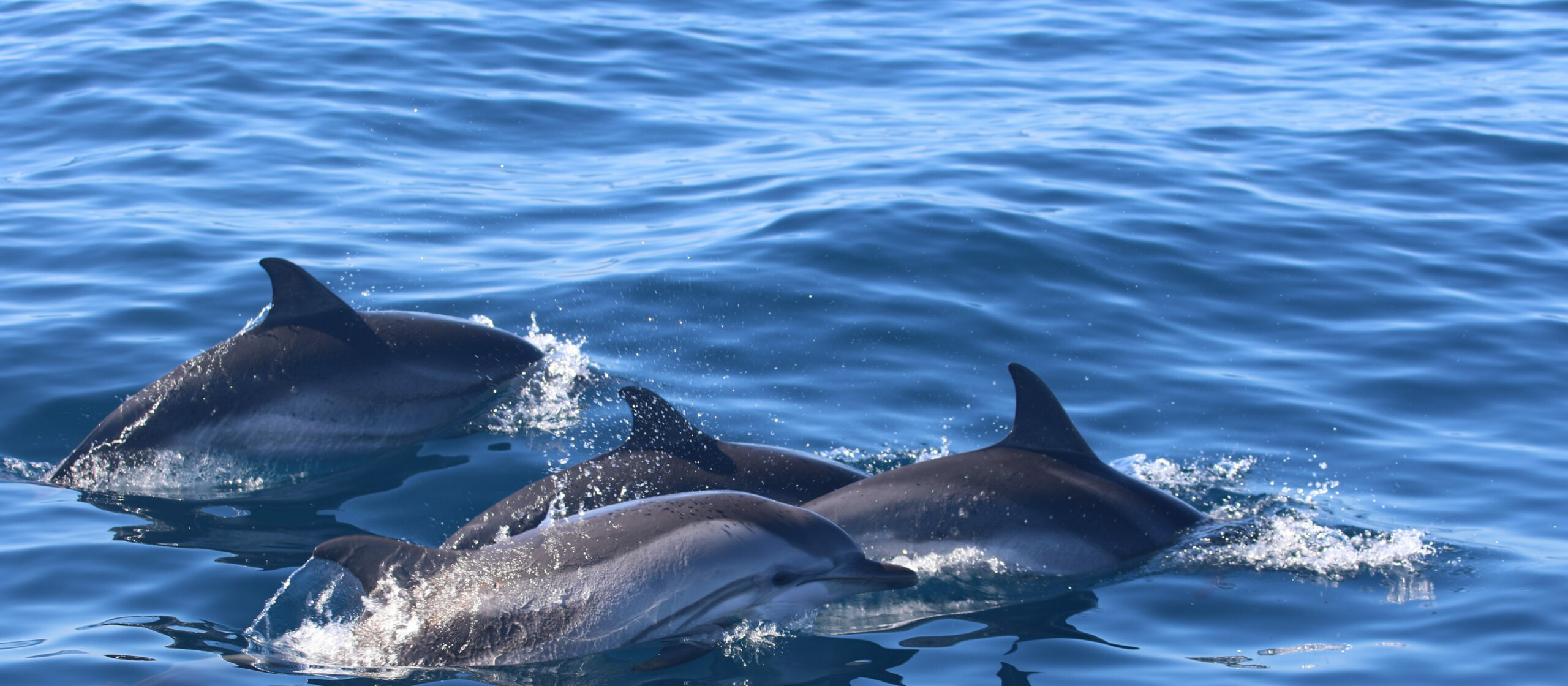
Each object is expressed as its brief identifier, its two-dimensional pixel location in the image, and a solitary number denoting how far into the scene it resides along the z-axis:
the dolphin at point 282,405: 16.64
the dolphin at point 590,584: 11.73
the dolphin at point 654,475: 14.19
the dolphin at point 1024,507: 14.34
